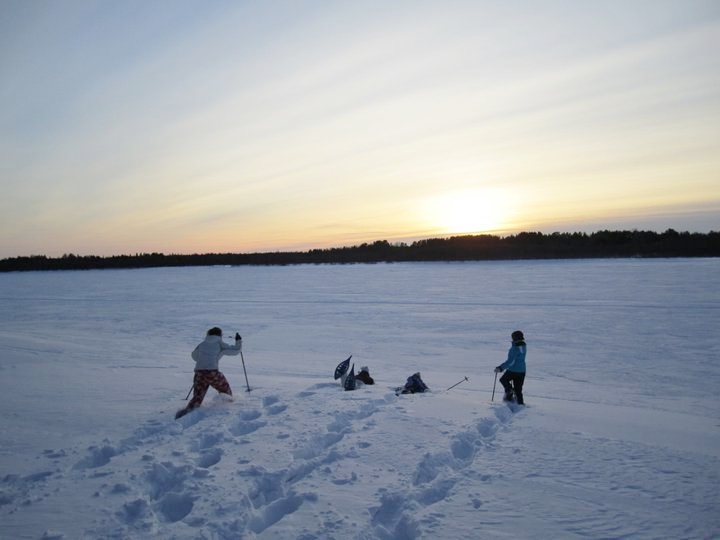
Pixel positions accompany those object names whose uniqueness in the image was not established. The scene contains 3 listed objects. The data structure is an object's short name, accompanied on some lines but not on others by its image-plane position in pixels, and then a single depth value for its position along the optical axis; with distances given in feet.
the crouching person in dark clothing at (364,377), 27.25
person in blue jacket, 22.72
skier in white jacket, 21.42
